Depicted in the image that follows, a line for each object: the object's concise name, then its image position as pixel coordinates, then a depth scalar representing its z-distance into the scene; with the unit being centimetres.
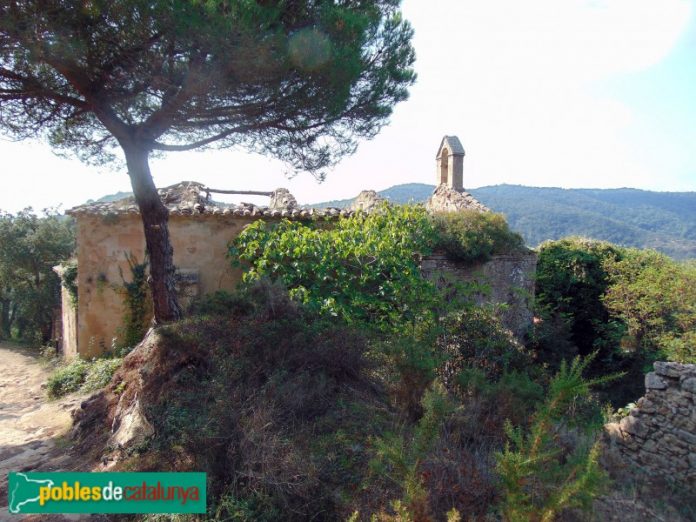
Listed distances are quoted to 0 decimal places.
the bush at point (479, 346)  525
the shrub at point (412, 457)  276
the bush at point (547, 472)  255
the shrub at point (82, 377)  709
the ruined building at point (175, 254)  859
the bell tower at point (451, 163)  1302
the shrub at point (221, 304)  568
